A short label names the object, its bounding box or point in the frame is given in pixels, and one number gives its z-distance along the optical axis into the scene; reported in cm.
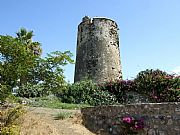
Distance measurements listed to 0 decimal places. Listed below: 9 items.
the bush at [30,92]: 819
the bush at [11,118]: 442
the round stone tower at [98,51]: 991
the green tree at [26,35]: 1213
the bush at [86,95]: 789
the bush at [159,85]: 774
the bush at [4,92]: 449
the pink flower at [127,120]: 545
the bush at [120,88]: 835
